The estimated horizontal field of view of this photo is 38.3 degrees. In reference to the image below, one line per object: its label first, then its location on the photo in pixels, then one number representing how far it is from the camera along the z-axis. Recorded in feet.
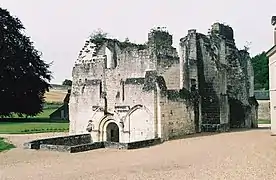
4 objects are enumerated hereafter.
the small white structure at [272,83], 73.46
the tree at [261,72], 238.37
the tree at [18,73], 128.67
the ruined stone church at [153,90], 71.61
